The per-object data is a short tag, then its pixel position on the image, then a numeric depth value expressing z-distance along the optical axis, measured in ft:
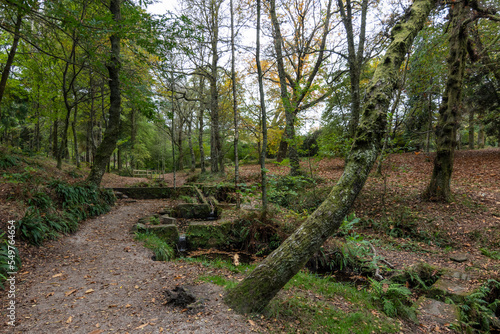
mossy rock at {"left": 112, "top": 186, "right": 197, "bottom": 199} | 35.19
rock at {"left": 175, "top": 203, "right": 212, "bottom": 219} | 27.58
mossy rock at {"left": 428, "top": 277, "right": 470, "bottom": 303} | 12.30
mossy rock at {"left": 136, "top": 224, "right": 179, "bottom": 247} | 20.62
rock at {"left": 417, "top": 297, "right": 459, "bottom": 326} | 11.00
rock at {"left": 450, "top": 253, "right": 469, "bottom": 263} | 15.85
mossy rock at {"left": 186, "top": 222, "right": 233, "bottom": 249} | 21.08
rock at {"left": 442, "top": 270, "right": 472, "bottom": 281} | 13.66
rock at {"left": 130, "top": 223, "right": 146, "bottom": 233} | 20.65
